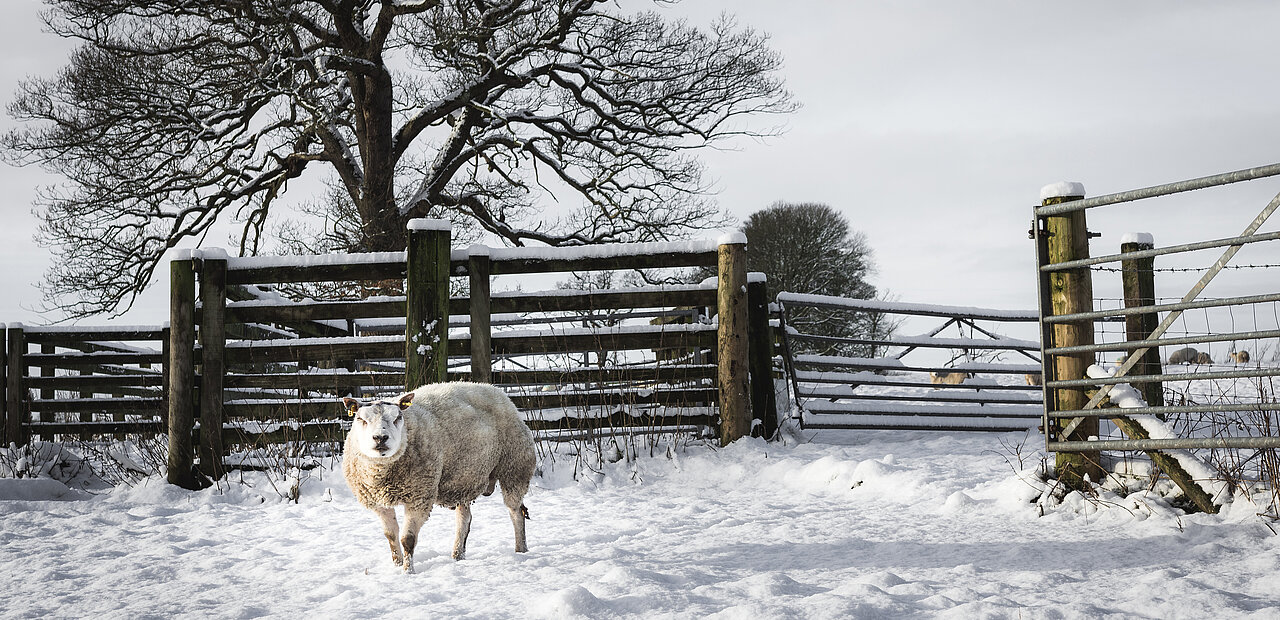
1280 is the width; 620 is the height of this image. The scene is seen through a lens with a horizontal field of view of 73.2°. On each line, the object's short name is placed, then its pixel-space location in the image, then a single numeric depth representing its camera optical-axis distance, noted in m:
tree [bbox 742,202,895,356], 22.91
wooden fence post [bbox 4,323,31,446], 10.05
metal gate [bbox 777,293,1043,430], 9.33
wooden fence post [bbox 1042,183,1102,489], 5.16
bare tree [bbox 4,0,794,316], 13.92
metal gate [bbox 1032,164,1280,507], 4.50
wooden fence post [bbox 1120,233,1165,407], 8.27
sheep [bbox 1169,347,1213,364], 14.48
